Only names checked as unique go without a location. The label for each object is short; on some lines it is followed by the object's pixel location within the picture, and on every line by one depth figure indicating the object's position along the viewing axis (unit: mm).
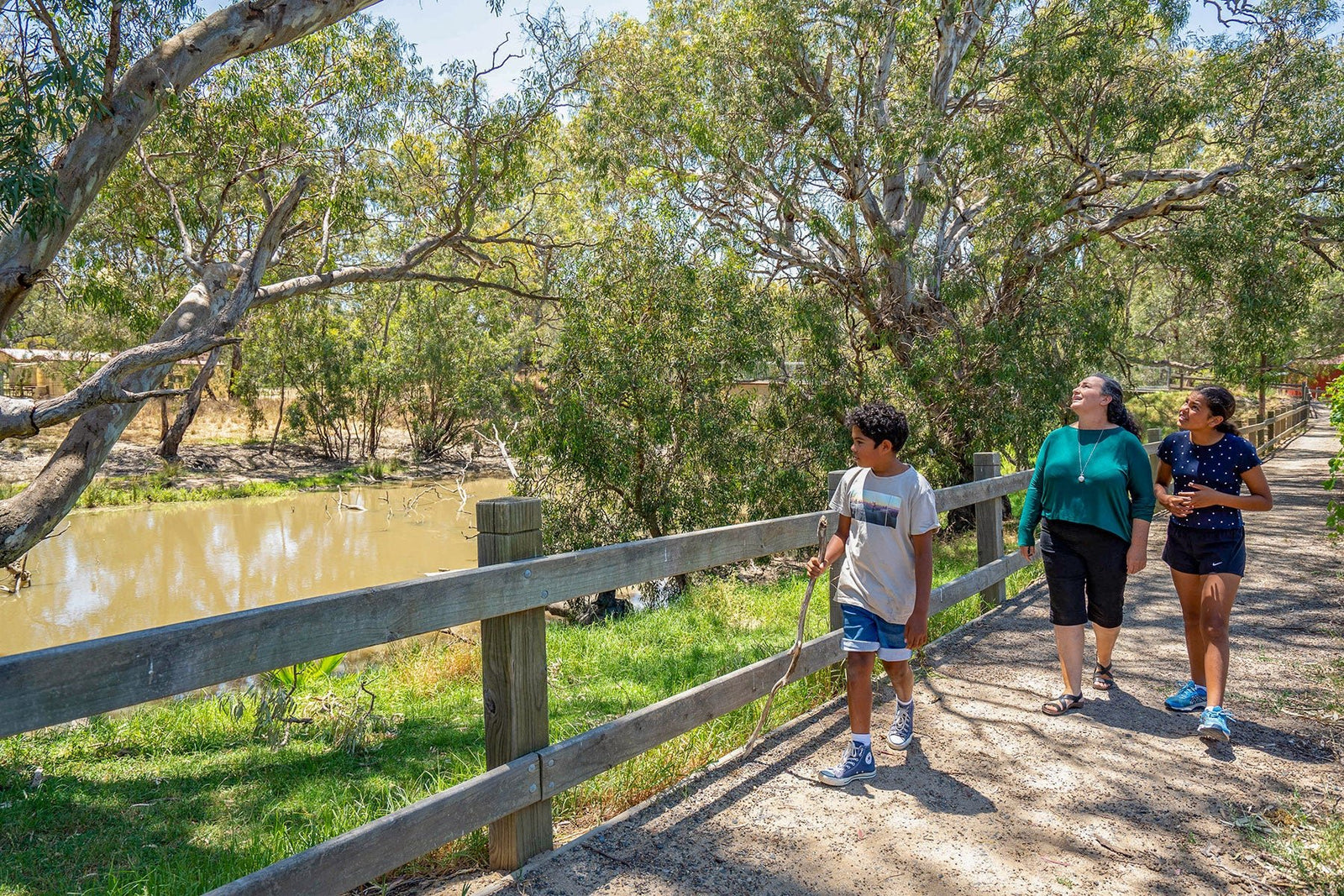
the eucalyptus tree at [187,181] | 5996
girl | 4781
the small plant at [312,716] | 6691
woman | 4957
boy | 4219
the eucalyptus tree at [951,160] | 13820
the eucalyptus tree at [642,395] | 12531
